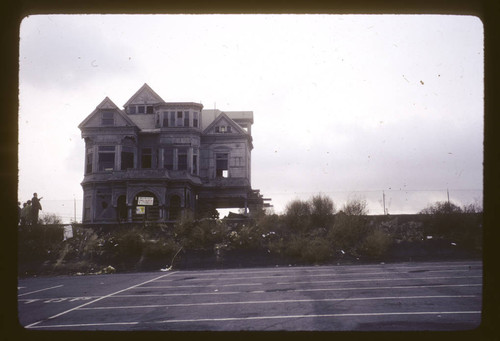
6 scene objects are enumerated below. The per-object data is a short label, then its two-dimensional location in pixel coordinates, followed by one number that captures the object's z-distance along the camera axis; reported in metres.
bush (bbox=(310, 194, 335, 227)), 30.70
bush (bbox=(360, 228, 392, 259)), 26.25
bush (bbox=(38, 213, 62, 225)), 28.72
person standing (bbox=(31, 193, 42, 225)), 27.33
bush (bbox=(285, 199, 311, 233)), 30.11
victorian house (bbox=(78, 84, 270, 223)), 34.47
